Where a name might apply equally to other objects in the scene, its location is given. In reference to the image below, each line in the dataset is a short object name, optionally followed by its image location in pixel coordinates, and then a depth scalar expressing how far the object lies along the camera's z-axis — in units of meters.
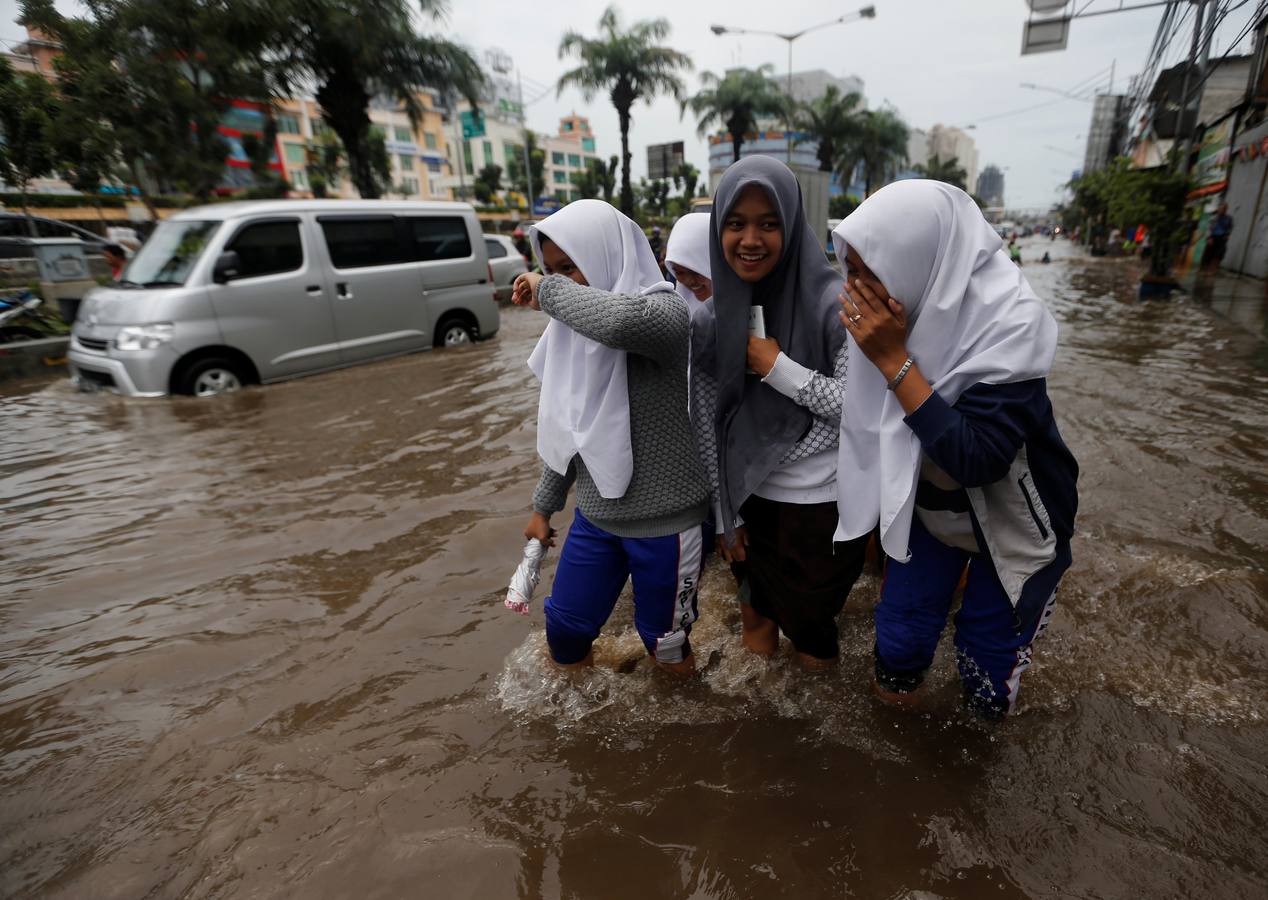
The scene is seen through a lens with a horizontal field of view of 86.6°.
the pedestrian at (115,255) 9.08
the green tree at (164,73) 11.36
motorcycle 8.38
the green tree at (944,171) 59.31
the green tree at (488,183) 49.39
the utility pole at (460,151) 57.58
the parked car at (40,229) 13.38
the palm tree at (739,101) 31.16
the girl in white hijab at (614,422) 1.84
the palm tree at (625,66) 24.08
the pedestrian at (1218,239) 15.57
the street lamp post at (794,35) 24.88
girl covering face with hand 1.48
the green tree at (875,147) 39.91
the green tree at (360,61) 13.41
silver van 6.00
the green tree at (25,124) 11.40
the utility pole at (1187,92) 11.60
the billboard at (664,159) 47.22
